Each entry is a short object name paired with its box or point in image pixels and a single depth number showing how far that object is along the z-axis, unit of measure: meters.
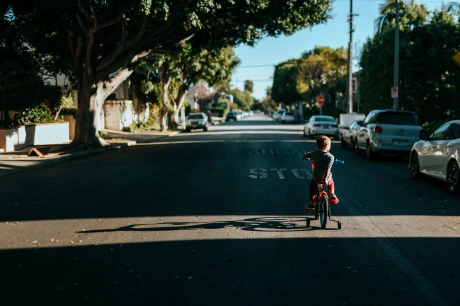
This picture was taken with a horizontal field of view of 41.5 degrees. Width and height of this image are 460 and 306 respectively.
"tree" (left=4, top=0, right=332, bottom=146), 22.00
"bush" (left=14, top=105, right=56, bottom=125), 26.27
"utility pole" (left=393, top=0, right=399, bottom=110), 28.59
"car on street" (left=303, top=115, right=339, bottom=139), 35.47
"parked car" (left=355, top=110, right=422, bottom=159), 20.44
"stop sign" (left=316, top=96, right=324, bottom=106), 59.92
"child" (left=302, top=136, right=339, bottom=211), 8.47
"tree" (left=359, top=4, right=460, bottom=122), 33.50
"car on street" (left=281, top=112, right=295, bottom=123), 74.88
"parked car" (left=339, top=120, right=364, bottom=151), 24.67
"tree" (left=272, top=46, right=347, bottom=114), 73.56
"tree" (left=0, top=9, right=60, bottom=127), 23.23
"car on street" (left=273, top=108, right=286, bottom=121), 89.32
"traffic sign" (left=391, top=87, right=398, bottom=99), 28.11
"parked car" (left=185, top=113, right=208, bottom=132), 49.75
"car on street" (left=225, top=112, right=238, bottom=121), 90.31
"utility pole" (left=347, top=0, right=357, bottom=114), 41.48
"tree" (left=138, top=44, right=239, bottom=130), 43.31
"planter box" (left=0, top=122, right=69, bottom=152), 23.39
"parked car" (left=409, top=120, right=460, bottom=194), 12.21
